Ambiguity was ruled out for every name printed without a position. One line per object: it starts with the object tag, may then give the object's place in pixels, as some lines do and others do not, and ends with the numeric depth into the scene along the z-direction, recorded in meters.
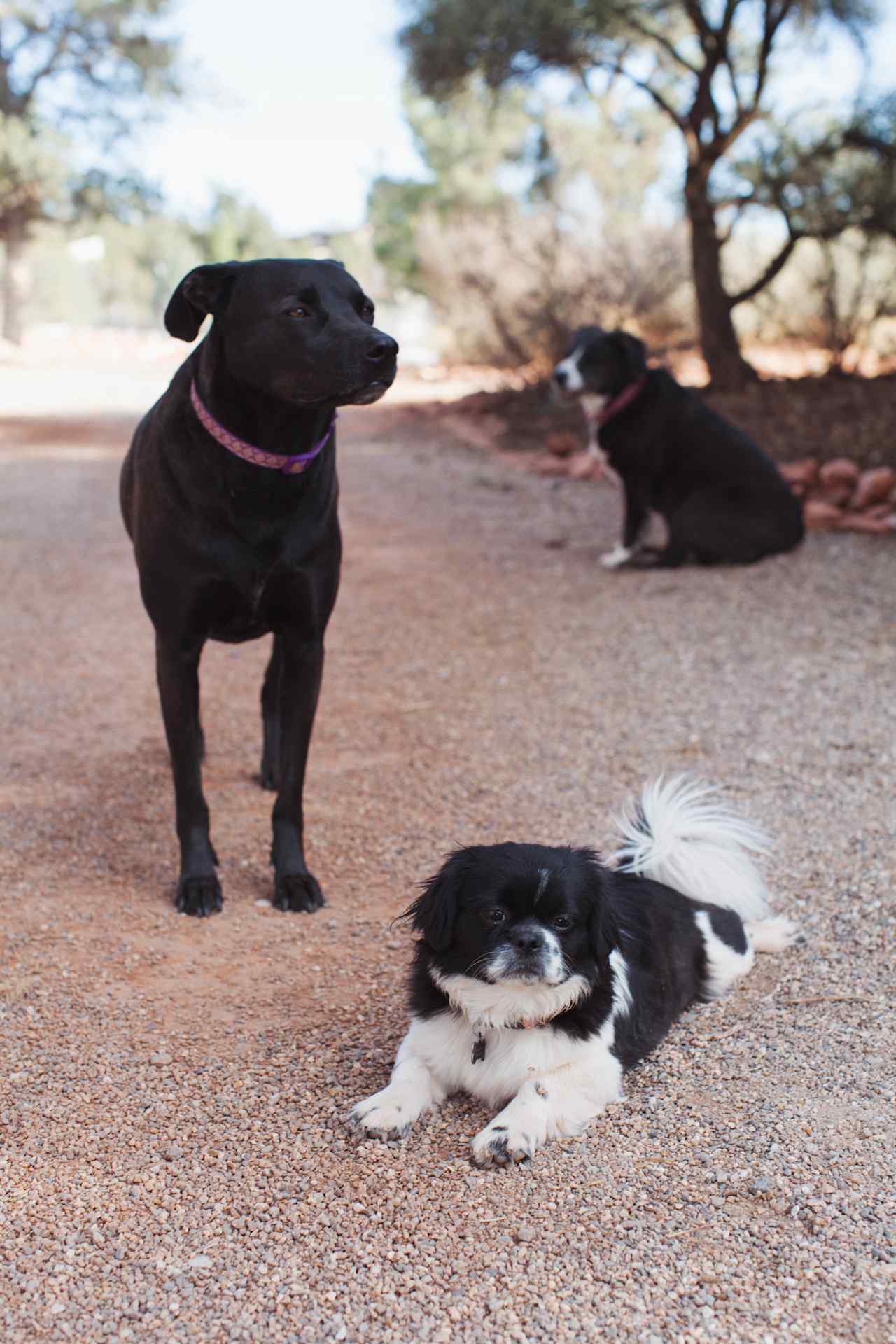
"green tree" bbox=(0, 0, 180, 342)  26.28
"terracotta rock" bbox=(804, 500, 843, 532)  9.08
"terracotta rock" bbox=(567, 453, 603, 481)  11.19
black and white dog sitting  8.12
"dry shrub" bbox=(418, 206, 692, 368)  16.19
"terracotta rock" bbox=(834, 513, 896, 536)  8.84
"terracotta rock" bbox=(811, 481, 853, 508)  9.41
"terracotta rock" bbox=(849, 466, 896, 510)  9.16
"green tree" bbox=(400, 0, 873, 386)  12.01
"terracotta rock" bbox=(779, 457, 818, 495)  9.71
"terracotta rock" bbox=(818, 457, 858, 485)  9.57
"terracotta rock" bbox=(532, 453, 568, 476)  11.56
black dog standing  3.39
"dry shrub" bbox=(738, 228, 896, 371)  13.65
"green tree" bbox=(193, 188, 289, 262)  48.56
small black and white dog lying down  2.68
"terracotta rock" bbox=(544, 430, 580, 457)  12.12
